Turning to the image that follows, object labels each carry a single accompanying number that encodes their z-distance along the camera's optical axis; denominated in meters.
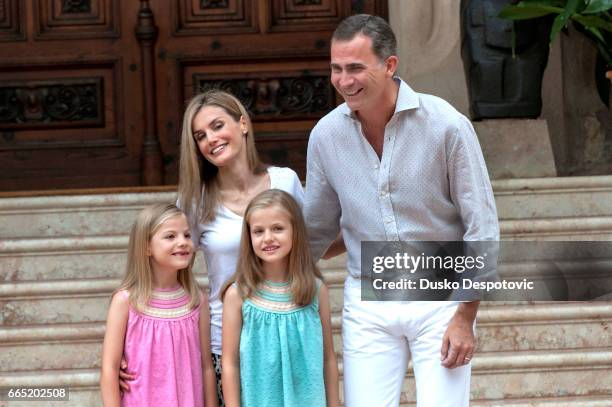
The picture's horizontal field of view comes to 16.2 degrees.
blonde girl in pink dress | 5.71
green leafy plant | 9.63
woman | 5.82
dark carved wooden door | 11.38
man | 5.29
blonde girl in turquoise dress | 5.57
